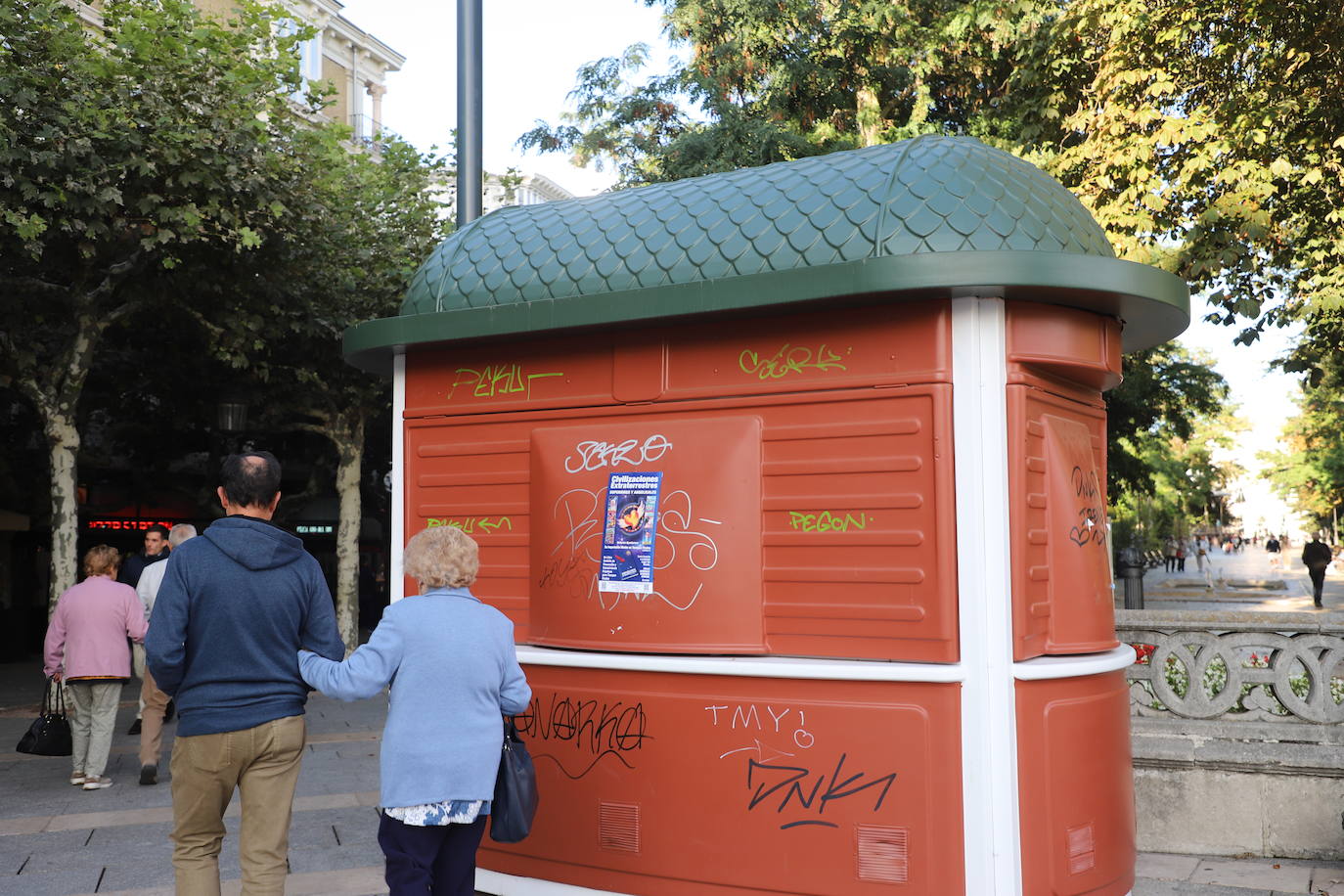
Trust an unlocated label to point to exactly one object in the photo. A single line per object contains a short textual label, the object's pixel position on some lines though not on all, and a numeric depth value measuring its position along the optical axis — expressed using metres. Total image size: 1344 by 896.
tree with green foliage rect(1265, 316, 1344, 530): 12.60
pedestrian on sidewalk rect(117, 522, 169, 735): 8.87
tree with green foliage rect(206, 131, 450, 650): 13.77
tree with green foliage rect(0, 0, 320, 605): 10.86
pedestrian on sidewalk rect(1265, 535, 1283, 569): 54.66
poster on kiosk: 4.93
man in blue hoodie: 4.00
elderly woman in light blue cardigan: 3.85
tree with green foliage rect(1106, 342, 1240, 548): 20.03
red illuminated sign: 19.67
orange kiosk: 4.35
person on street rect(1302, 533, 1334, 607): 25.89
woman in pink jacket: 7.96
